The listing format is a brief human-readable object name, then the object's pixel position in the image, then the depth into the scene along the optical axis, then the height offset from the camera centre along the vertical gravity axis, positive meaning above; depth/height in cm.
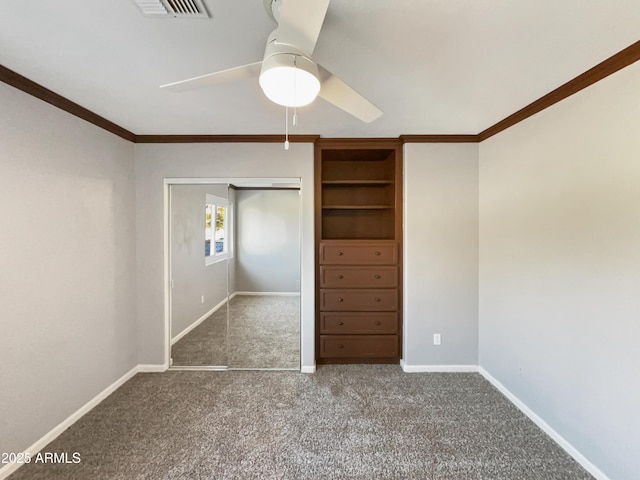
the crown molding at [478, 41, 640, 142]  152 +98
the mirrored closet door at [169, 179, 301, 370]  315 -43
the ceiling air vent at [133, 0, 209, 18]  120 +100
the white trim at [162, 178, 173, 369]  299 -36
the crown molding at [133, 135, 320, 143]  293 +102
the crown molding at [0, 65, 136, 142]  173 +99
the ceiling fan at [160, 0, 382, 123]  94 +68
